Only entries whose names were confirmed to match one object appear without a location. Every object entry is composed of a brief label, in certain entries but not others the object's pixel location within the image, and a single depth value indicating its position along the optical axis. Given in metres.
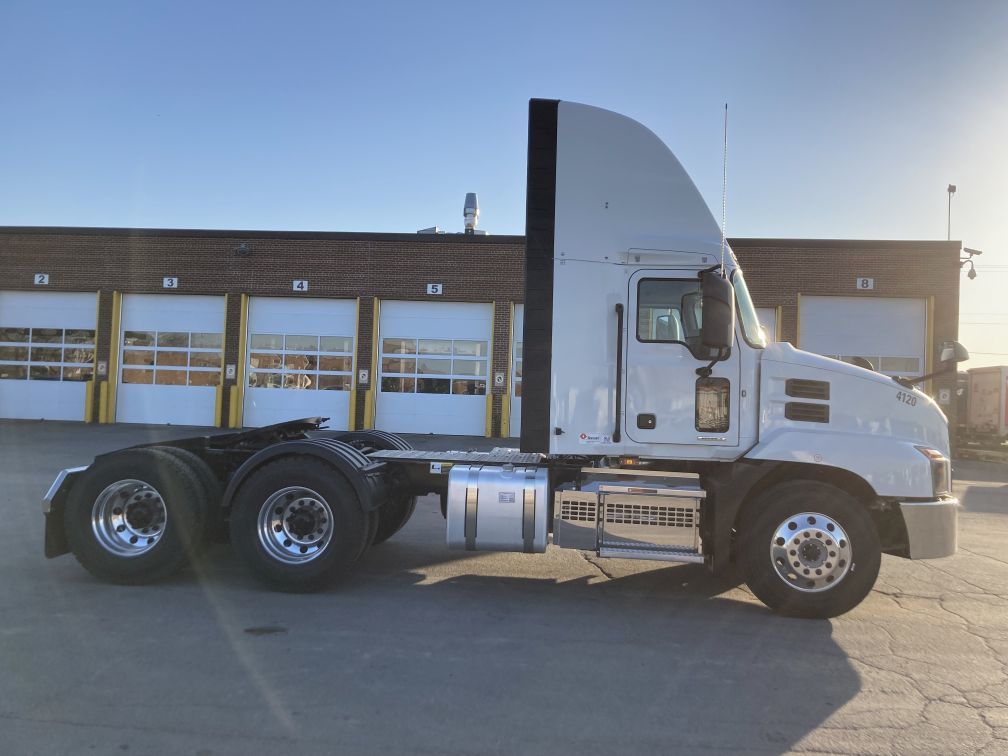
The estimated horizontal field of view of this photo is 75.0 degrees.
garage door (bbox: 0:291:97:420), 21.78
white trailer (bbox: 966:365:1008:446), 22.39
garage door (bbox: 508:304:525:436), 20.22
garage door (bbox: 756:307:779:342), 20.06
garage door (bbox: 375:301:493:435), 20.36
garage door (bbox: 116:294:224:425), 21.19
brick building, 19.83
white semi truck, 5.06
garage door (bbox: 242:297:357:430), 20.78
